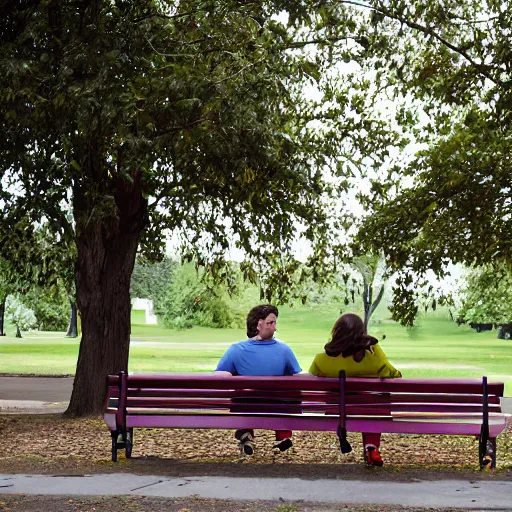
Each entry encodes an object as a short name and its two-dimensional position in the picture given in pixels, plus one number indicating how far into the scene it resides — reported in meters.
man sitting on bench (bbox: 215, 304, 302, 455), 9.55
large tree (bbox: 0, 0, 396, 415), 11.55
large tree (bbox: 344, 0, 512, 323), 13.50
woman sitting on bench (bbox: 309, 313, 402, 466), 8.91
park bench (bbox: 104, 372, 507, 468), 8.95
